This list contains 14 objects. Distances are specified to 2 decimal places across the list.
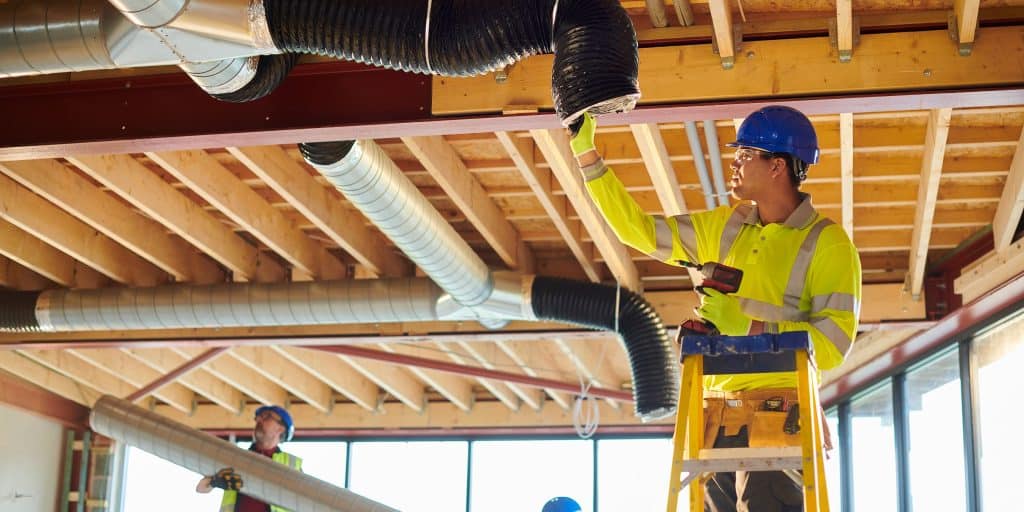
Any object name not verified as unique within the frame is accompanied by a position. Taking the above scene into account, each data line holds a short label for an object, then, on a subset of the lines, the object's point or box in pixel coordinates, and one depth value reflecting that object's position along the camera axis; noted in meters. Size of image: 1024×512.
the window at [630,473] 12.17
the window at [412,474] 12.73
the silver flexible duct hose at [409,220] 5.90
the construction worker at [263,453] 7.86
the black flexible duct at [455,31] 4.09
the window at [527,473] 12.44
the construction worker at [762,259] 3.15
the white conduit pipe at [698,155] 5.86
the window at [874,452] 9.01
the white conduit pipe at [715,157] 5.91
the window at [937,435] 7.78
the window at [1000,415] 6.89
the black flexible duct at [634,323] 7.39
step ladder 2.84
